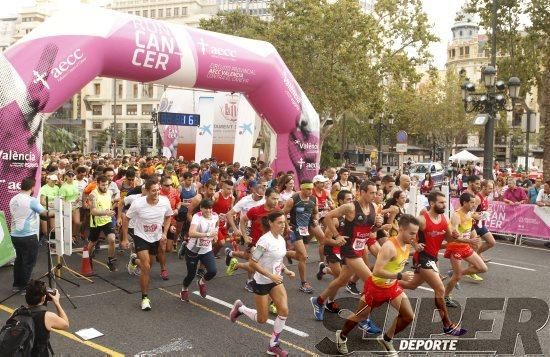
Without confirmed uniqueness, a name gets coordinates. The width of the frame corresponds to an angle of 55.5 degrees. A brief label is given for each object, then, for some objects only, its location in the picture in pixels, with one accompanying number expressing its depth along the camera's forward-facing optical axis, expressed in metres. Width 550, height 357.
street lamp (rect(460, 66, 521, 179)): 16.22
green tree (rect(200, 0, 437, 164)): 25.69
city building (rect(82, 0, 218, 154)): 71.56
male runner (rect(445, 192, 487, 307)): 7.51
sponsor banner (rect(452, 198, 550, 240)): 13.54
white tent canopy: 37.07
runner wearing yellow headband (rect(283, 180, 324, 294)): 8.38
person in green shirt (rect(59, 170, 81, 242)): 10.70
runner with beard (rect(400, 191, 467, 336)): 6.38
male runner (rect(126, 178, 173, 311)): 7.36
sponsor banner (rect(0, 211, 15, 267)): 8.09
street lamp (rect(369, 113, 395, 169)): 31.30
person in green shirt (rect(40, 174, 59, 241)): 10.20
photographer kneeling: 4.27
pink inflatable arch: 9.35
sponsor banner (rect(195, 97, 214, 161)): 23.58
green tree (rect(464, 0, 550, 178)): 18.97
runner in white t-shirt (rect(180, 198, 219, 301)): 7.43
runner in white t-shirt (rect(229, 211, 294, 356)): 5.71
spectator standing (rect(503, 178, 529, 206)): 14.03
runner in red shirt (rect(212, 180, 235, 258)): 9.73
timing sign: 22.36
